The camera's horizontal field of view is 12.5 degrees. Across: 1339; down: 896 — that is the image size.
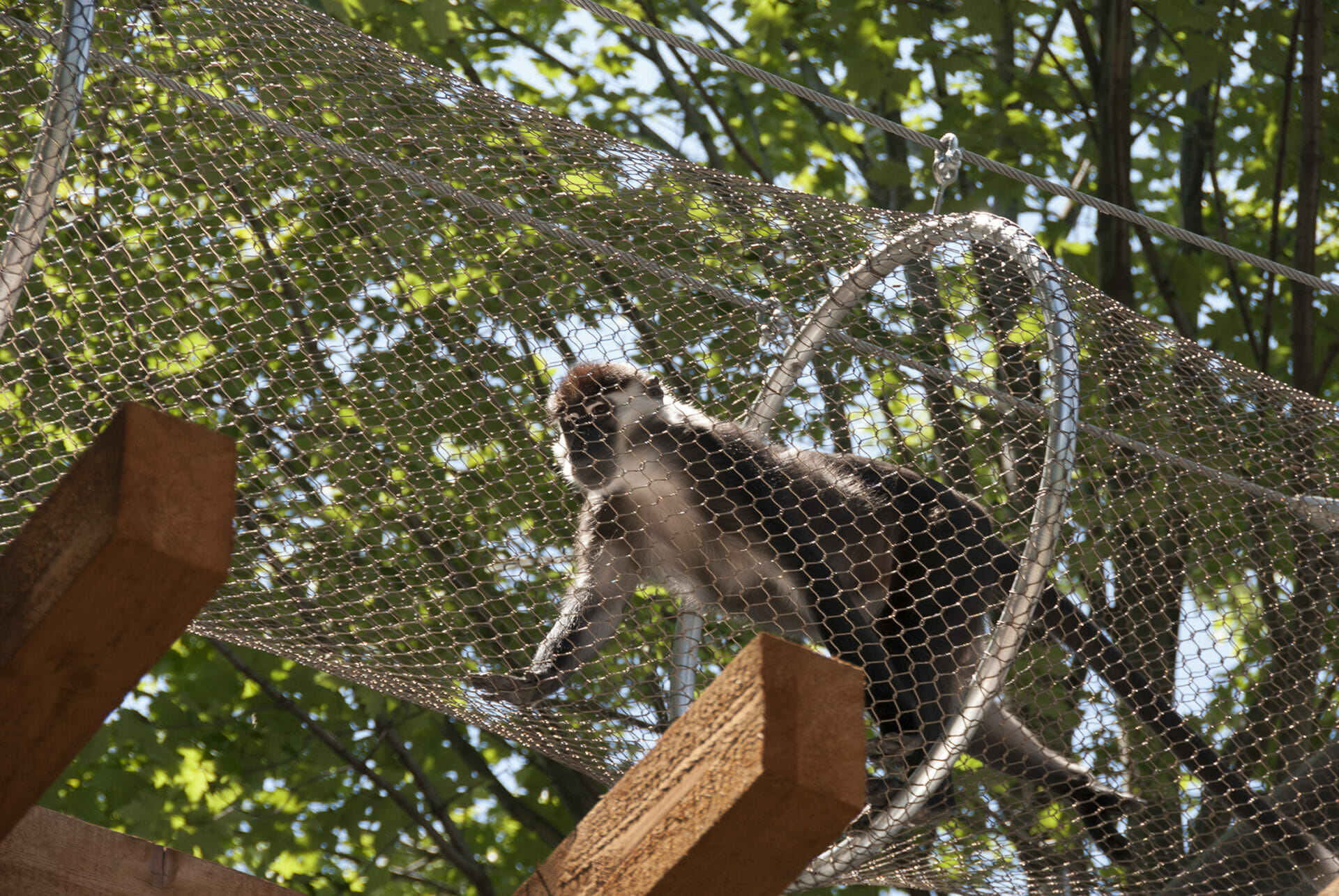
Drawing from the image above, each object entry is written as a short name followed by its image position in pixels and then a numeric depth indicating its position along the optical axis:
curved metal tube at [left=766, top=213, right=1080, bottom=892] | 7.82
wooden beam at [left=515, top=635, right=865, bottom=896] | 5.64
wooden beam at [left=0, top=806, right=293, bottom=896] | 6.29
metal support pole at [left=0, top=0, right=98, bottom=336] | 6.70
